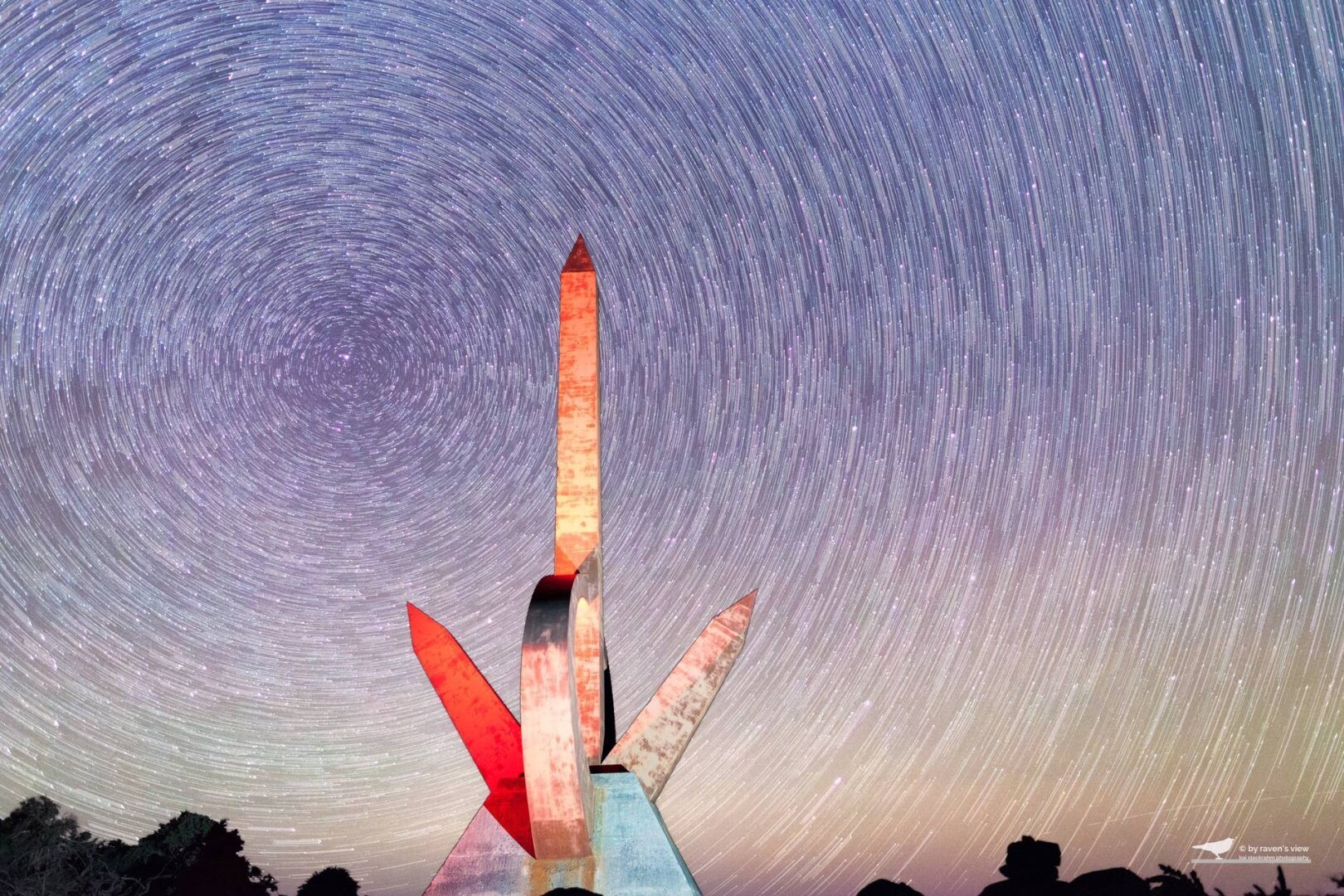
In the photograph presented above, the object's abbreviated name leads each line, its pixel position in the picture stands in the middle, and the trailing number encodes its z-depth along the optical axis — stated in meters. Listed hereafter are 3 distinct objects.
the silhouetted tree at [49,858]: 23.11
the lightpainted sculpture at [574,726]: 13.32
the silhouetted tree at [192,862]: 21.53
